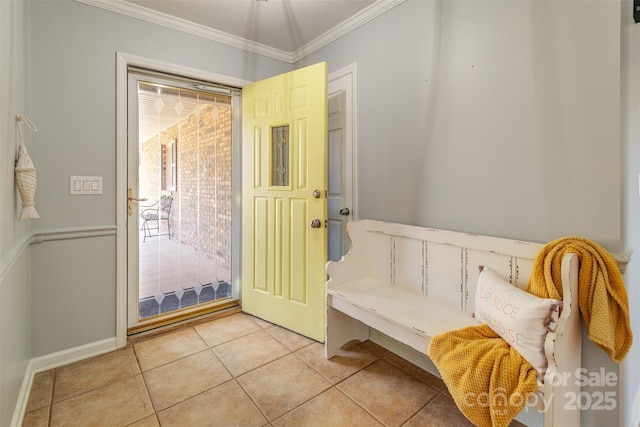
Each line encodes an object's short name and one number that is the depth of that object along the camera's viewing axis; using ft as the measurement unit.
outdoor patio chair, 7.72
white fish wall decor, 4.94
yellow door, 6.98
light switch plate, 6.39
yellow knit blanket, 3.44
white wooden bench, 3.66
